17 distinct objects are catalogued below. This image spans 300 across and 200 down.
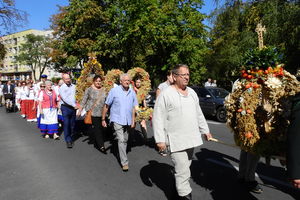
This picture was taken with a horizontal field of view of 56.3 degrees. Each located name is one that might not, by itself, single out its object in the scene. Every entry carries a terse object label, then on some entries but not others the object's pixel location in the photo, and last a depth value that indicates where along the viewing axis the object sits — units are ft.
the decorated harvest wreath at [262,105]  11.19
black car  39.86
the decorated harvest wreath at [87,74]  30.50
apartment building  291.38
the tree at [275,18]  42.75
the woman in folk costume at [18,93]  52.27
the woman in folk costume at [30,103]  44.10
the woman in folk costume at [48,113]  28.84
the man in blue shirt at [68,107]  24.69
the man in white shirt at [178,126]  11.86
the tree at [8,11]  75.92
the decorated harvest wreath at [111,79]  28.62
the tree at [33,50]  227.61
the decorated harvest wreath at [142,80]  27.40
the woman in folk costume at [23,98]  47.53
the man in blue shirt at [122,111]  17.88
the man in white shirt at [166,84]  21.01
